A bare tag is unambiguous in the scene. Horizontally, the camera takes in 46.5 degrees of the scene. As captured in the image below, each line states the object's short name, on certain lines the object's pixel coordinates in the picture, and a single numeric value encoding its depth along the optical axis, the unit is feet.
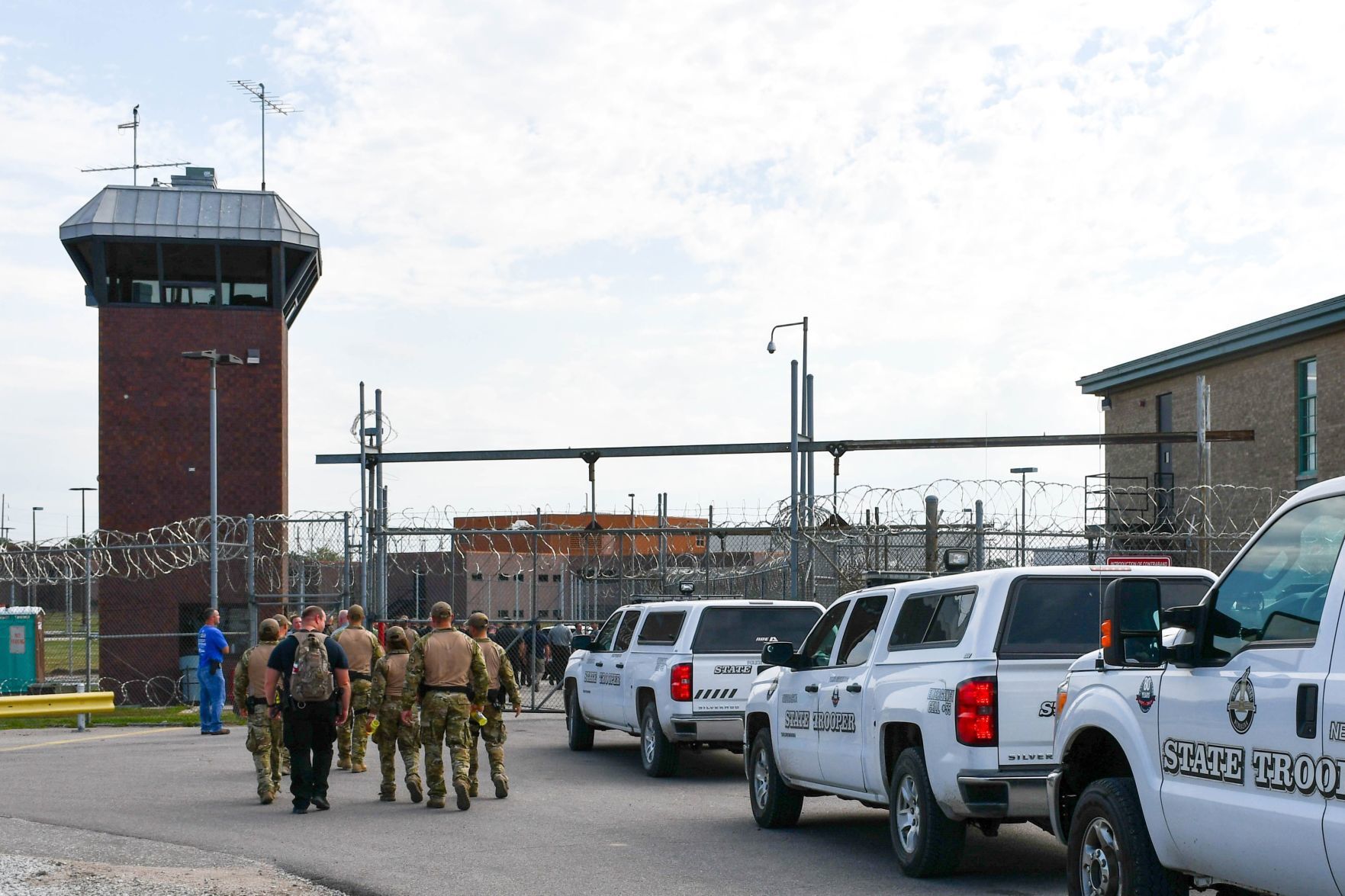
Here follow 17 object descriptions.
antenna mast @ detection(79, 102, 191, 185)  117.70
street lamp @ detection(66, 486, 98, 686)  79.41
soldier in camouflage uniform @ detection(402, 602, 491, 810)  43.57
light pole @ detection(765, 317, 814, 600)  64.80
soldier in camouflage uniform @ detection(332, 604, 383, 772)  52.54
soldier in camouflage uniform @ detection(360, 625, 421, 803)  45.91
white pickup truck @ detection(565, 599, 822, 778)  48.93
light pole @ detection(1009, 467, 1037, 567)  57.16
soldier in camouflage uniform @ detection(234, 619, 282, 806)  45.93
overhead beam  95.09
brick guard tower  109.70
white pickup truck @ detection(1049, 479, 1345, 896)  17.75
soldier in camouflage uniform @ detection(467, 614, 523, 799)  45.55
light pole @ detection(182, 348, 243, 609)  80.84
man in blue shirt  70.28
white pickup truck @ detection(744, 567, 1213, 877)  28.63
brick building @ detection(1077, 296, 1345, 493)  89.66
